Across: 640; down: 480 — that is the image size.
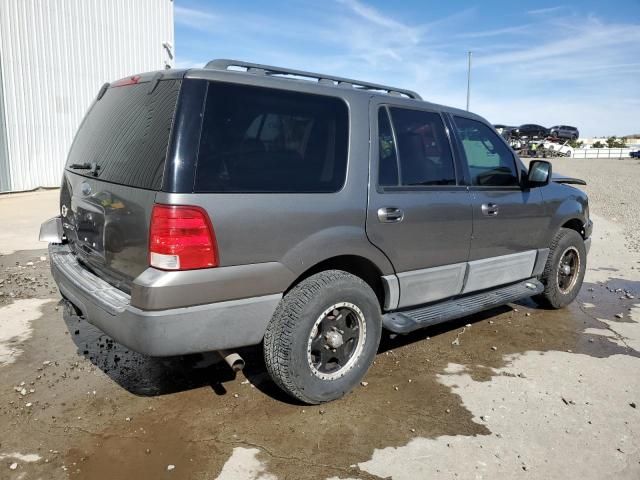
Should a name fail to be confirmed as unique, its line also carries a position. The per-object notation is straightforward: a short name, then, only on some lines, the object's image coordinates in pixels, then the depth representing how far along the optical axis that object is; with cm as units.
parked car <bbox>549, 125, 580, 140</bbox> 3956
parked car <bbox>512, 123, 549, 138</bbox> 3669
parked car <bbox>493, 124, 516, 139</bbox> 3415
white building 1293
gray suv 273
